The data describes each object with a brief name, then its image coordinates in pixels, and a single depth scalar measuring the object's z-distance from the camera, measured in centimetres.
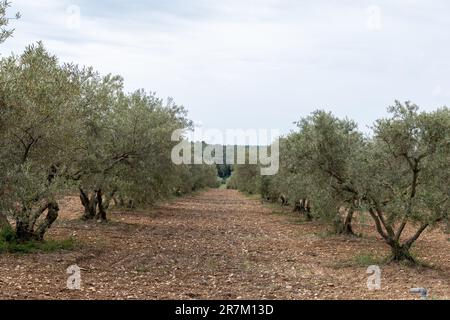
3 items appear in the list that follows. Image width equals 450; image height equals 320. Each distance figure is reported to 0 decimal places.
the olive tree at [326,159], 2014
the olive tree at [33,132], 1595
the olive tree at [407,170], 1669
